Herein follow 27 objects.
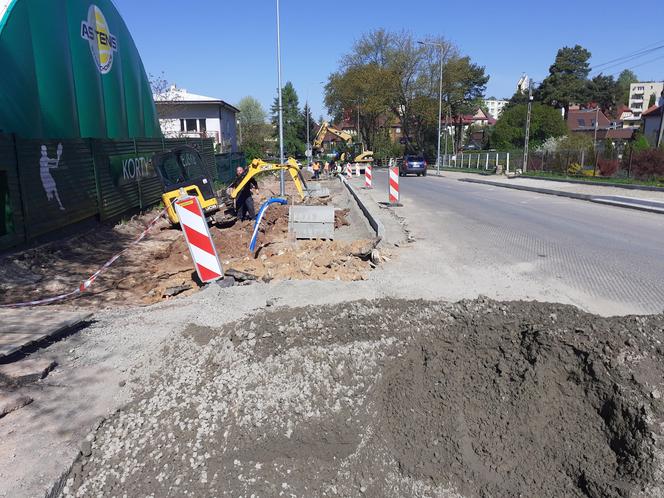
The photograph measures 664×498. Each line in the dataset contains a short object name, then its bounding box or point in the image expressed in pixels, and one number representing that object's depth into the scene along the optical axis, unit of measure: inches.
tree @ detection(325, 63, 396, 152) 2455.7
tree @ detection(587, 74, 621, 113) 4114.2
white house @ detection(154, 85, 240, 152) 1662.2
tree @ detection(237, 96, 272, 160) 2277.7
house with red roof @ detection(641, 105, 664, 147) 2108.3
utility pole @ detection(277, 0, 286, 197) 814.8
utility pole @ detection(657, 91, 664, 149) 1125.2
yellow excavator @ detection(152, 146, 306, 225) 529.7
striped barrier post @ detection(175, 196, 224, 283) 260.5
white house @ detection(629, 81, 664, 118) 5300.2
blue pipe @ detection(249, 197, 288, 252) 383.6
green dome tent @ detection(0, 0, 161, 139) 440.5
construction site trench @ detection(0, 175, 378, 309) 283.9
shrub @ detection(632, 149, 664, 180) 952.9
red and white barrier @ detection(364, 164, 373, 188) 1039.6
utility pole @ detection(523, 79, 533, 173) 1481.3
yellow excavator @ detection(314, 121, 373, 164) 1512.1
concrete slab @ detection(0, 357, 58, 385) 148.9
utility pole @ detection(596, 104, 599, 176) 1136.2
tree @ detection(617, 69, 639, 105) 5377.5
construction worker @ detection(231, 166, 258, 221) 539.1
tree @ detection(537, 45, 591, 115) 3312.0
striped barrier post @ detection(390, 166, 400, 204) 641.0
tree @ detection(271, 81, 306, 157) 3682.8
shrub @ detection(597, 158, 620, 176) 1082.1
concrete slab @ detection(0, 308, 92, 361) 168.8
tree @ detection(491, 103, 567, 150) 2583.7
